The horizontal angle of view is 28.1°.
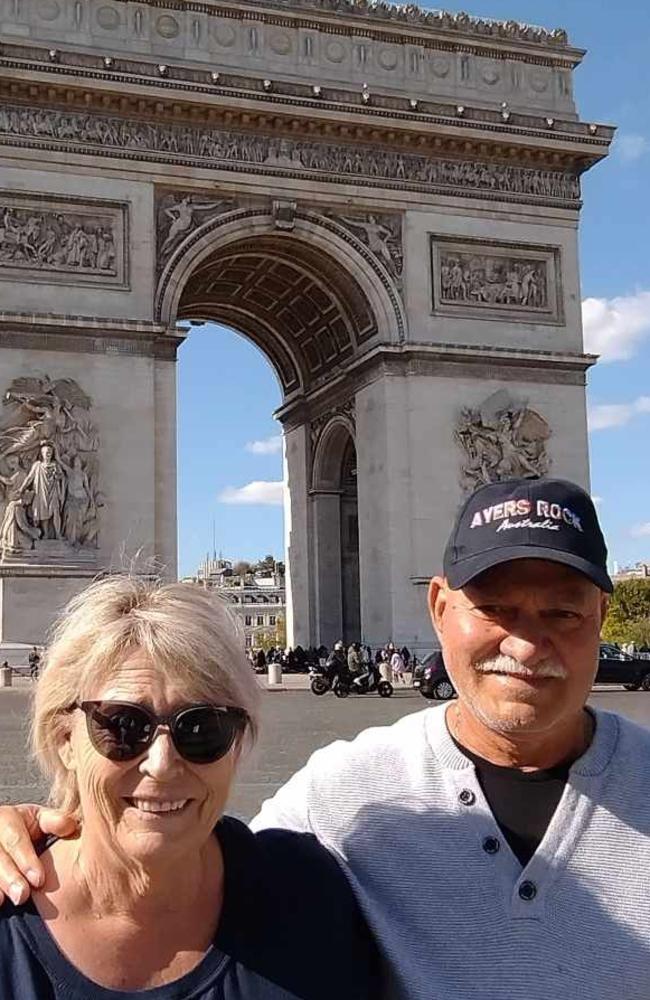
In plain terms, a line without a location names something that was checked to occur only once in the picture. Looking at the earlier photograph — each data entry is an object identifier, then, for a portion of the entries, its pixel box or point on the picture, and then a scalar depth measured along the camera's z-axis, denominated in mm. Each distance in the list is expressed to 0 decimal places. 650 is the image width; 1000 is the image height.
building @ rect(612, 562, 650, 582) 136375
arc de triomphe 21641
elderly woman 1725
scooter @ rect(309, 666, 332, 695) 20580
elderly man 1857
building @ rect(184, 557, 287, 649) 104250
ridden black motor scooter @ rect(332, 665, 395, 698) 20062
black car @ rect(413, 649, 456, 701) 18156
